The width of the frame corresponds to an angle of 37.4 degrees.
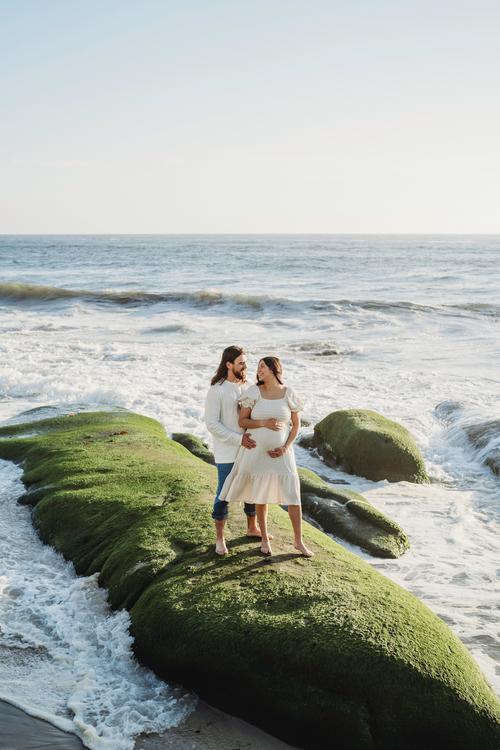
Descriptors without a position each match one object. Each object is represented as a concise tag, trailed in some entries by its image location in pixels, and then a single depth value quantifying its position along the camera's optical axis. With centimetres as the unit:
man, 782
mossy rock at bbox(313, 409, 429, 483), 1402
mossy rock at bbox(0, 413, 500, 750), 581
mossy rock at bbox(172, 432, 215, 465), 1432
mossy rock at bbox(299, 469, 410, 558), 1045
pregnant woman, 759
